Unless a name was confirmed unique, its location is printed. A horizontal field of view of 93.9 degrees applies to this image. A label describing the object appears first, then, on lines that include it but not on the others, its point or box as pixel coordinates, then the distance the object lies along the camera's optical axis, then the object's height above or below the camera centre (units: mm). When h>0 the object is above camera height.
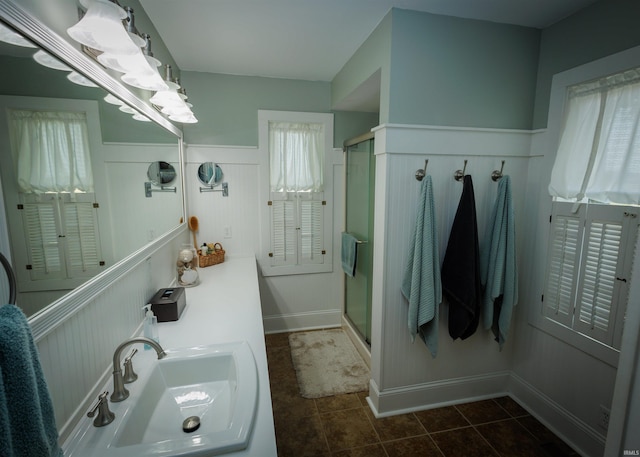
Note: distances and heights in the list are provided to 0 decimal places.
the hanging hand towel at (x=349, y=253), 2734 -604
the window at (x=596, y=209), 1459 -106
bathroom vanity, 834 -699
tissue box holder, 1573 -622
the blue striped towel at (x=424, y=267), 1751 -462
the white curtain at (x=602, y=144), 1445 +233
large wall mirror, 709 +12
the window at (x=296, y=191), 2824 -21
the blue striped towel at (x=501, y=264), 1808 -459
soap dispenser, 1329 -612
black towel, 1761 -464
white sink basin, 824 -724
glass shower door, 2445 -271
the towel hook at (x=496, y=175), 1870 +86
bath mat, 2289 -1501
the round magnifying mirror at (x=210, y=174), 2707 +135
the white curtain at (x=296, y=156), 2826 +309
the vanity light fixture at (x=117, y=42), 814 +438
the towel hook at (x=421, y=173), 1804 +95
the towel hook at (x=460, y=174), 1838 +90
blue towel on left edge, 509 -362
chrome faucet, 984 -624
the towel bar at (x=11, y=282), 563 -180
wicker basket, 2588 -604
